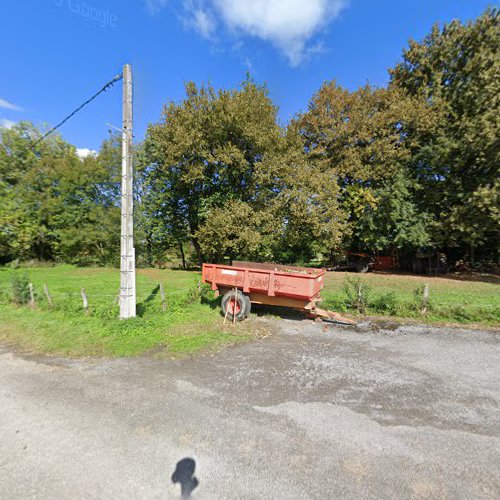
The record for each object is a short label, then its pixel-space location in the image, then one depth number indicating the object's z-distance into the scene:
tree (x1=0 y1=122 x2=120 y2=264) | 25.45
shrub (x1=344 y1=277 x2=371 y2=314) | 7.96
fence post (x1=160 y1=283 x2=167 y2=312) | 7.77
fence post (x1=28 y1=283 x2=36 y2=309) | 8.53
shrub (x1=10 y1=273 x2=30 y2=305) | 8.74
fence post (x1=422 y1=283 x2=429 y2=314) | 7.54
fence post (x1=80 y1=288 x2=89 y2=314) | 7.40
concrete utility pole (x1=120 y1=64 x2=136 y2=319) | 6.65
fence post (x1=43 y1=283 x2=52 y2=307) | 8.17
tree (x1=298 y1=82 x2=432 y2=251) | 17.61
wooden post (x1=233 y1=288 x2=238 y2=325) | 7.12
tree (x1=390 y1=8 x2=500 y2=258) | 14.87
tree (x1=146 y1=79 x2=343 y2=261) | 16.77
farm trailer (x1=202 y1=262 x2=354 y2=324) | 6.72
